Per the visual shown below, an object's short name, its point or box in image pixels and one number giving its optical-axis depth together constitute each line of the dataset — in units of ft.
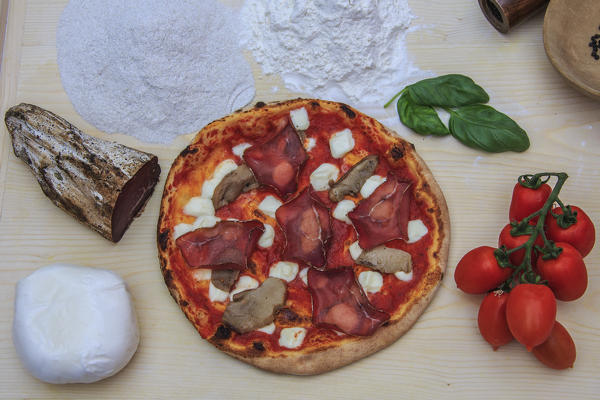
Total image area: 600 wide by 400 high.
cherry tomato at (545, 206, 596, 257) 2.36
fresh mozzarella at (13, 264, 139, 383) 2.38
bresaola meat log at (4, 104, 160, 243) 2.54
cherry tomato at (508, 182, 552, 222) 2.42
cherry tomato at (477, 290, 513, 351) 2.35
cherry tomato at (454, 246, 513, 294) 2.33
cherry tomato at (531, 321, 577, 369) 2.34
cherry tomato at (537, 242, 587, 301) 2.29
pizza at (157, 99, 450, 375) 2.43
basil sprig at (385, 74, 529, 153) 2.60
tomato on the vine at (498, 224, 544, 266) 2.37
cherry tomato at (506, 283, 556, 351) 2.21
